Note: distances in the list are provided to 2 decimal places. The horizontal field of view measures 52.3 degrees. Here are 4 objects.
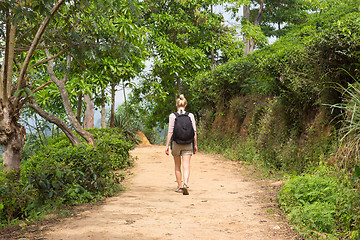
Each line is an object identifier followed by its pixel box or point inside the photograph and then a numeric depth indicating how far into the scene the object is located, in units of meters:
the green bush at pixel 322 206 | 4.38
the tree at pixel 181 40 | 18.94
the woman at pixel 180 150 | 7.56
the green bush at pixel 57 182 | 5.21
